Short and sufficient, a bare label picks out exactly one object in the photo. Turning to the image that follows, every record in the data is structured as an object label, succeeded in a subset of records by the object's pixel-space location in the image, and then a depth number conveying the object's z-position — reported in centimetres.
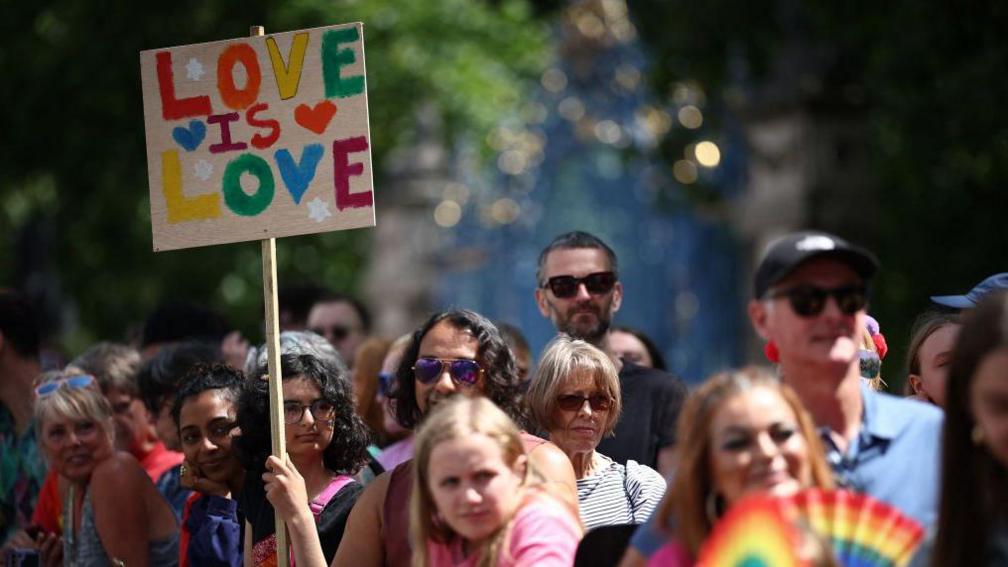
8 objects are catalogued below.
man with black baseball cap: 885
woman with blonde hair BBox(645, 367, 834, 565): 838
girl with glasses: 1197
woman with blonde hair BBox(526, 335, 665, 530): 1221
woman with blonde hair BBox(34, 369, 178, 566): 1330
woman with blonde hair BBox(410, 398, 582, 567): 945
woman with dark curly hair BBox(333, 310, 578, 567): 1090
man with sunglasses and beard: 1374
